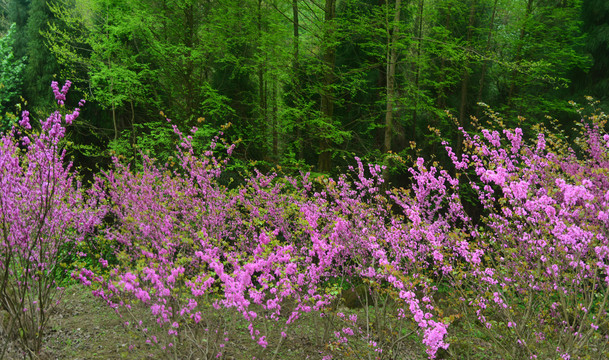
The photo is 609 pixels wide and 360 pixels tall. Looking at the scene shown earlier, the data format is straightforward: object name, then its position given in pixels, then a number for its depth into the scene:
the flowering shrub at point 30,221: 3.47
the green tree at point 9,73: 14.24
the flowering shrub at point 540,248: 3.02
